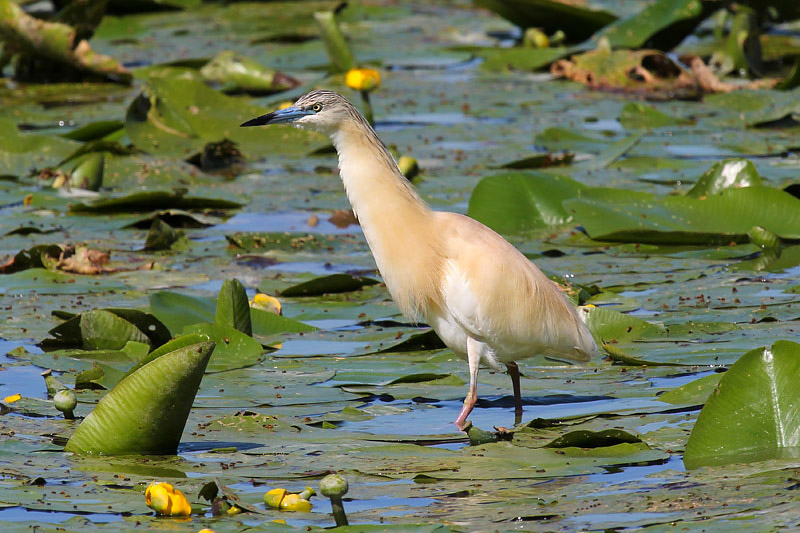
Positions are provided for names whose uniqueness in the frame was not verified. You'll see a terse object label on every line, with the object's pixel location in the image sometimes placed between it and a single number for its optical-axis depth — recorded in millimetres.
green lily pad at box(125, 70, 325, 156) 17172
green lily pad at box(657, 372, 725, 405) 8008
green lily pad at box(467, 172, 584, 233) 12602
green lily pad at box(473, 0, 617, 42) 21984
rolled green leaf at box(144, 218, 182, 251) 12562
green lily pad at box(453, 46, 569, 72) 21250
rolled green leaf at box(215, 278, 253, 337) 9352
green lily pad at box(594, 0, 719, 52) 20109
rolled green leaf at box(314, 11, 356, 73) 19594
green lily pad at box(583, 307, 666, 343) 9477
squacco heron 8680
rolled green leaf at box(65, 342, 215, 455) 6969
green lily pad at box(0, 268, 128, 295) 11352
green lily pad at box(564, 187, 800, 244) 11820
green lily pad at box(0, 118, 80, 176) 16297
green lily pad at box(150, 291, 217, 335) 9844
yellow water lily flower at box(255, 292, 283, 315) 10250
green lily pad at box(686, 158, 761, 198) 12570
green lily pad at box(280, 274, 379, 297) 11117
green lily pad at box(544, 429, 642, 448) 7145
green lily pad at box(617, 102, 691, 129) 17703
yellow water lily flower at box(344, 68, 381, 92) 15648
